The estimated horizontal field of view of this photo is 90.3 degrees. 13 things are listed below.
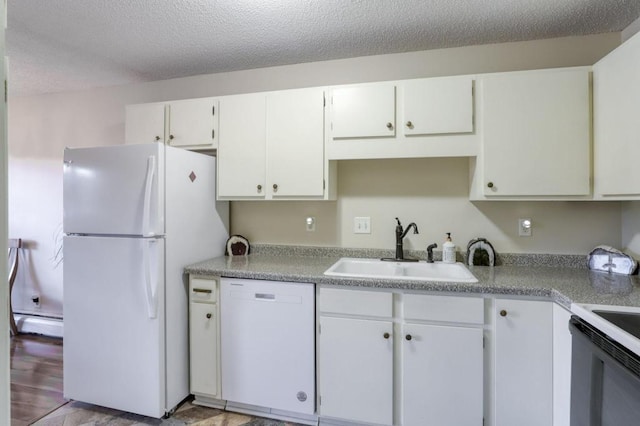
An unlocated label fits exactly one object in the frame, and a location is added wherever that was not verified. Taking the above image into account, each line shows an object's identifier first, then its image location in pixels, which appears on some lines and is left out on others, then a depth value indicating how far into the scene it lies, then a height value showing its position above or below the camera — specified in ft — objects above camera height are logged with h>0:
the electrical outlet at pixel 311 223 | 7.99 -0.26
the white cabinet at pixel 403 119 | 6.19 +1.89
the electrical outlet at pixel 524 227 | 6.79 -0.30
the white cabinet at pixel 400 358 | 5.21 -2.50
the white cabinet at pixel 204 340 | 6.47 -2.60
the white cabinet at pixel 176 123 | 7.54 +2.19
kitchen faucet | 7.04 -0.67
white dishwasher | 5.97 -2.56
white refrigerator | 6.00 -1.24
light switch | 7.66 -0.29
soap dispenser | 6.79 -0.85
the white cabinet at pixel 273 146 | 6.92 +1.49
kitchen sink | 5.90 -1.17
